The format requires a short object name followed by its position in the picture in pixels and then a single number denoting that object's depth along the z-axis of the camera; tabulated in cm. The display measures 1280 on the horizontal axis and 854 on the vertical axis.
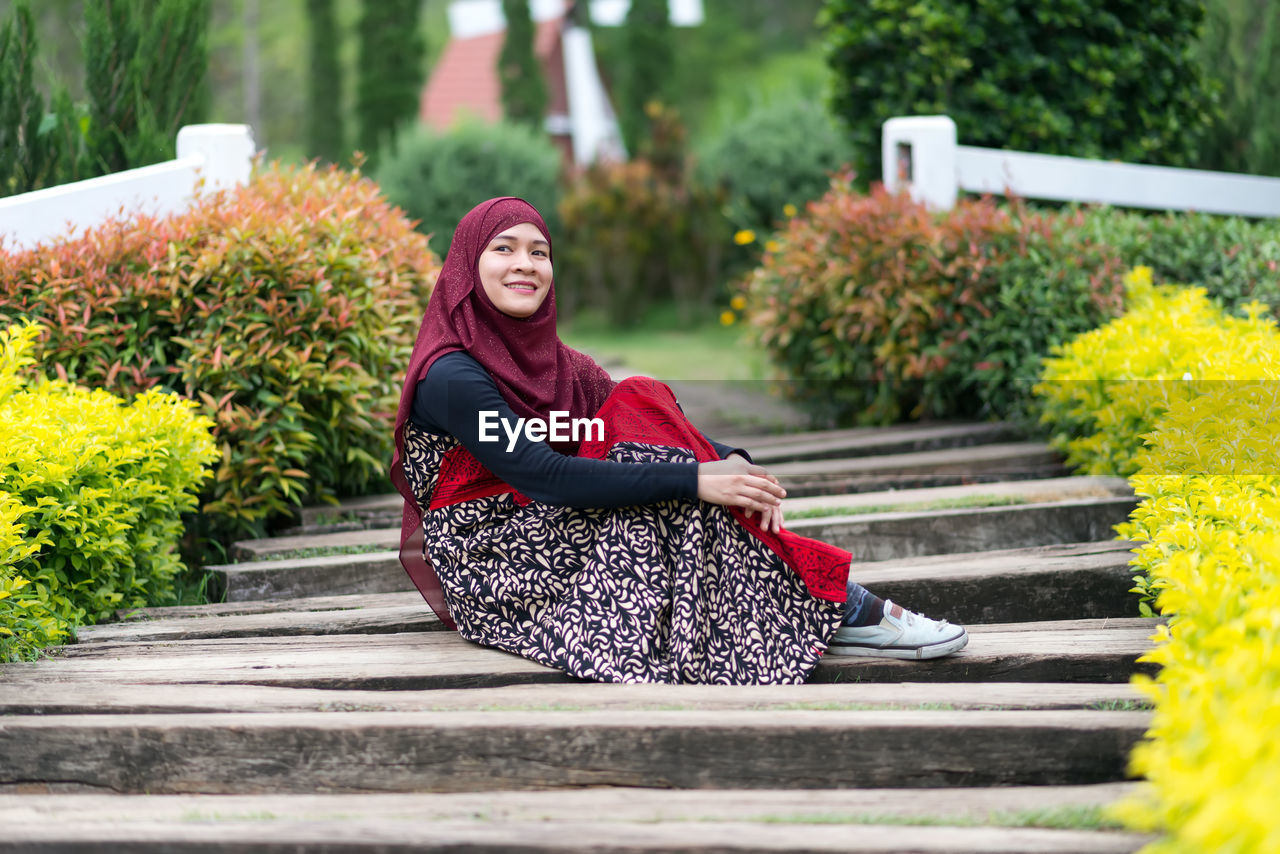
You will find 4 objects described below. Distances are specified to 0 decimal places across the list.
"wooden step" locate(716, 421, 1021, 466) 475
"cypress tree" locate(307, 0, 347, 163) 1859
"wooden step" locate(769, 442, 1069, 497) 413
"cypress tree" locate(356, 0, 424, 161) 1625
